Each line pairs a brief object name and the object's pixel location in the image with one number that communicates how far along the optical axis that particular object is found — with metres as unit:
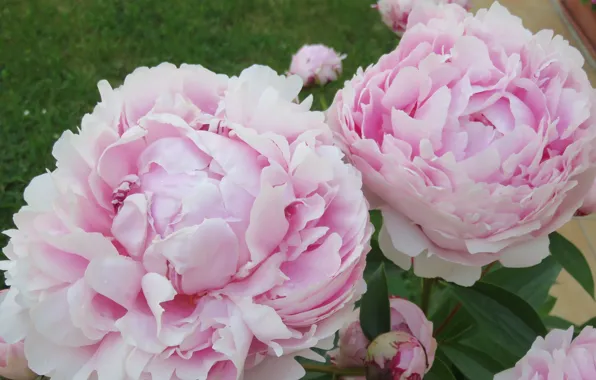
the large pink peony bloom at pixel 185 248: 0.32
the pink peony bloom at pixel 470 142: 0.39
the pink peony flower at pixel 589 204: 0.53
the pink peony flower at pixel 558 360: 0.42
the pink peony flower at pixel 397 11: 0.81
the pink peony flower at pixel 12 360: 0.44
